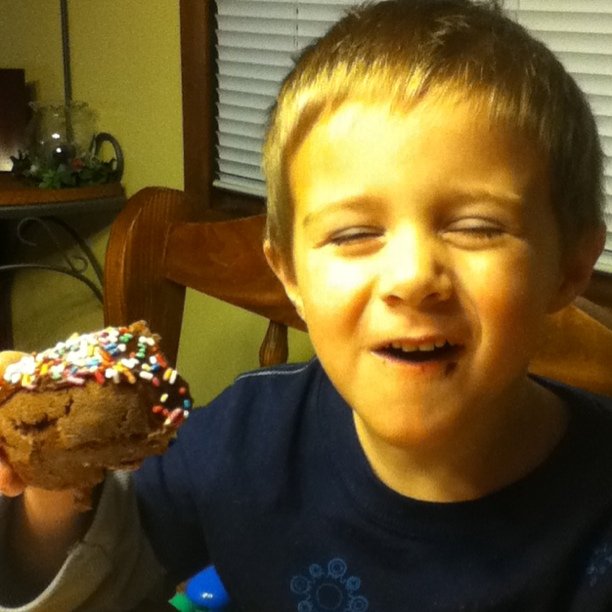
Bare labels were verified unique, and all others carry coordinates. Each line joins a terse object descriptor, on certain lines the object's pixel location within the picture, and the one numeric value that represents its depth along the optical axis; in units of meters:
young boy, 0.69
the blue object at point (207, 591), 1.08
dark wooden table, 2.04
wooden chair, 1.24
